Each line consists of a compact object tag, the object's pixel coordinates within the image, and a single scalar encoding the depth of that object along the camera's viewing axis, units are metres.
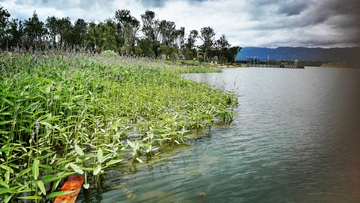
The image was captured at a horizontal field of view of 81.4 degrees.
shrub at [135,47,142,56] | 49.50
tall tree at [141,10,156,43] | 72.26
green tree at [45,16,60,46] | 53.88
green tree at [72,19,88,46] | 53.28
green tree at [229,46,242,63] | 104.72
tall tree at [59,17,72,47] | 52.44
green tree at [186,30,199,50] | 90.18
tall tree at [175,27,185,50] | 84.30
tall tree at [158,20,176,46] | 78.38
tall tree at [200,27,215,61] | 86.50
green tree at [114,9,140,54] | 63.16
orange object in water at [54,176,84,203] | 2.16
